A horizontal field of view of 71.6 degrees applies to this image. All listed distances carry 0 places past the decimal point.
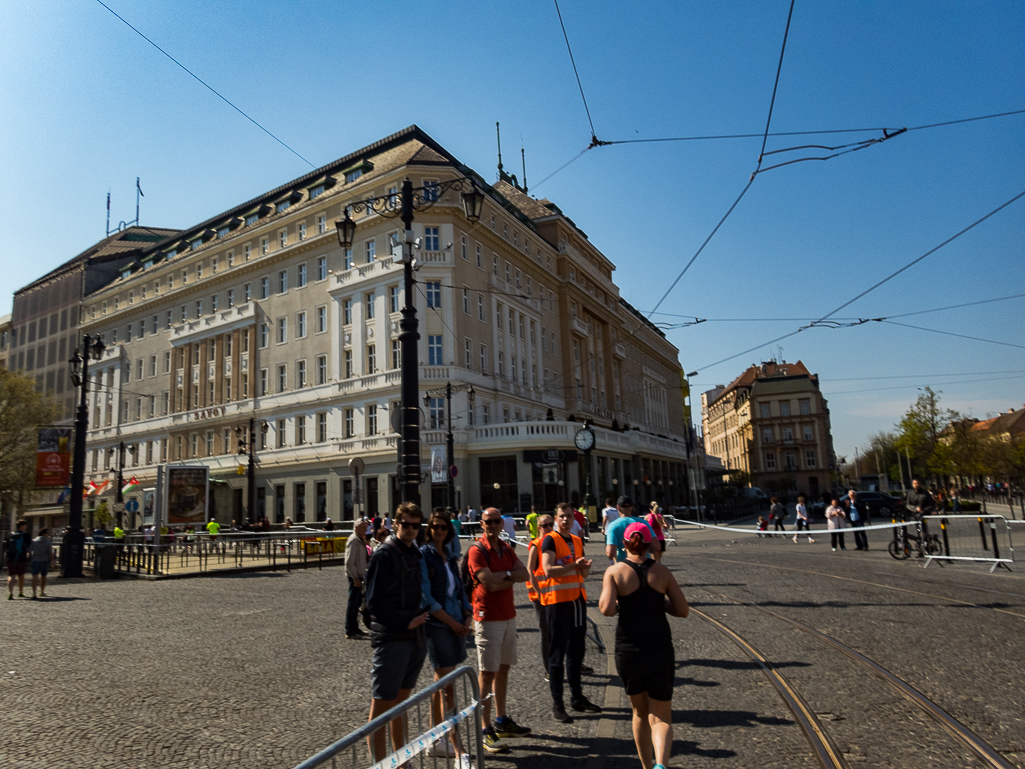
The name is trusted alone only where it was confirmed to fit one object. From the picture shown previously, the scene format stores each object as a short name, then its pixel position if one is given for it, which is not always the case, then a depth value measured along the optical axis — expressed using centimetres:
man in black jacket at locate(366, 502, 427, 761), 482
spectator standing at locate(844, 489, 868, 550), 2362
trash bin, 2175
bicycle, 1864
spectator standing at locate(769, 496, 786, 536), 3350
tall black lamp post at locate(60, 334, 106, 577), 2242
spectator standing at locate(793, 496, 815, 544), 2935
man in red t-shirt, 565
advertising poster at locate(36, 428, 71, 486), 2472
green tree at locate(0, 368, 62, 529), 4116
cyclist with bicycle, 1947
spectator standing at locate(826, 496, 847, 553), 2427
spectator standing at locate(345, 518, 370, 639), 1025
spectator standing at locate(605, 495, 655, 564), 852
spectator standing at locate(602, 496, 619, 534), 1523
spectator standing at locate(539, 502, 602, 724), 613
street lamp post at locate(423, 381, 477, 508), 3294
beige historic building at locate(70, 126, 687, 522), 4241
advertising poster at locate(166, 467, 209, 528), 2892
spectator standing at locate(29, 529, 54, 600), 1719
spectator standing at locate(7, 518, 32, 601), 1733
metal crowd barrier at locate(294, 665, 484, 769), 289
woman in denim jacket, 534
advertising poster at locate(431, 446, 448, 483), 3269
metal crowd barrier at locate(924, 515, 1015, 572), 1681
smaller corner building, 10625
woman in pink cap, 451
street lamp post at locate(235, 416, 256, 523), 4506
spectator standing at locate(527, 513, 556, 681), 670
